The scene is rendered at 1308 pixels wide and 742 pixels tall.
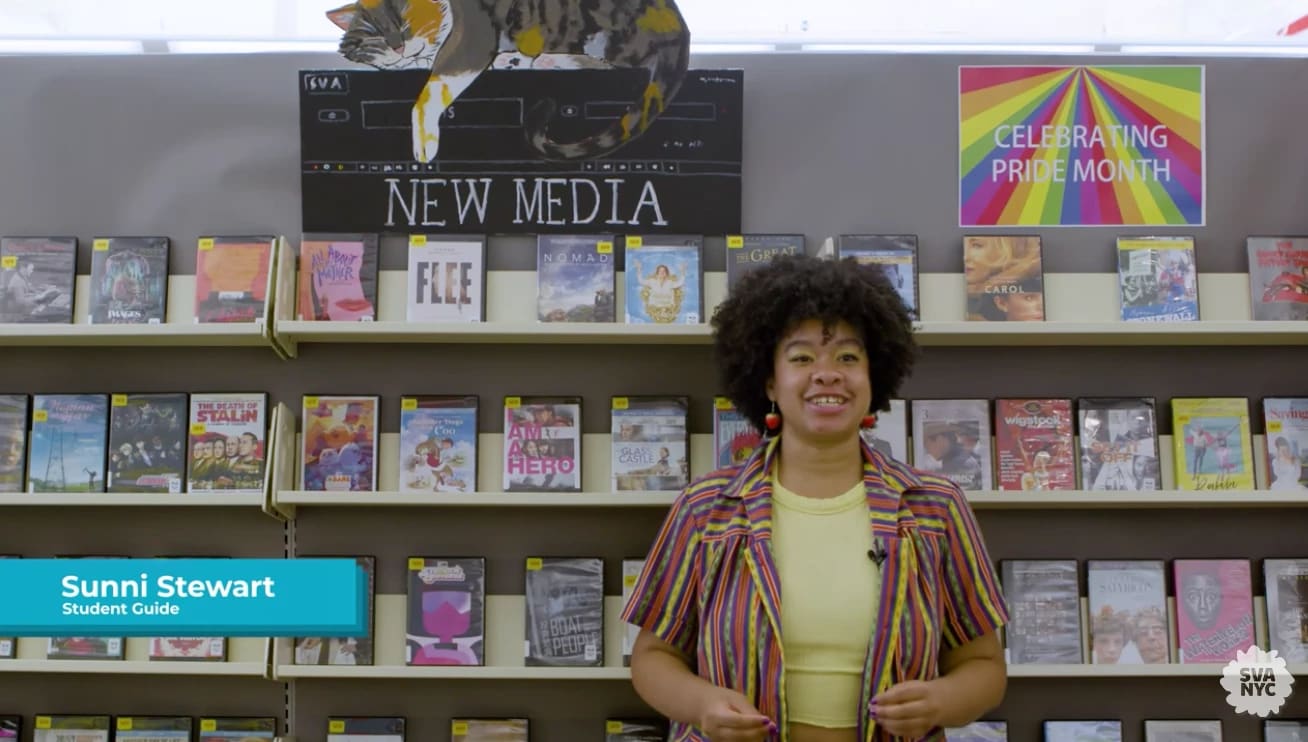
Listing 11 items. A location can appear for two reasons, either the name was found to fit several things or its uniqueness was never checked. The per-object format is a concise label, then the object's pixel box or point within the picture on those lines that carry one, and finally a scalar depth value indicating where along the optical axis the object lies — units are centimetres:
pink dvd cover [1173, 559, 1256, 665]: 303
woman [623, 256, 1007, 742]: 221
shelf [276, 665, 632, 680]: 291
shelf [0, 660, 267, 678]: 295
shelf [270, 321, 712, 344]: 296
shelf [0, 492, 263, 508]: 295
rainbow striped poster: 323
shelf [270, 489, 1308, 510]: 291
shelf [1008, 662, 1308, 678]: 290
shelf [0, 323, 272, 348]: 297
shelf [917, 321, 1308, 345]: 295
